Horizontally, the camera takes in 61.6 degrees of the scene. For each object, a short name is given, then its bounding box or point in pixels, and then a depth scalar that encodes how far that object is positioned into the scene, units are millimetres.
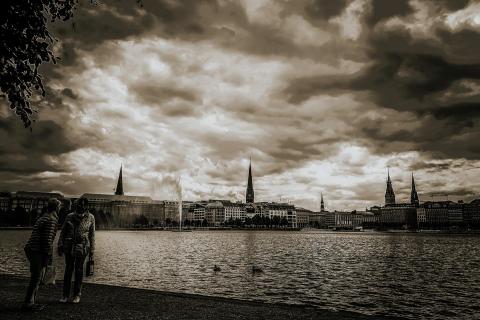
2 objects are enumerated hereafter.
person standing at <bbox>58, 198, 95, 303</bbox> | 11602
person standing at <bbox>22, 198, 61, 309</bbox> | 10617
